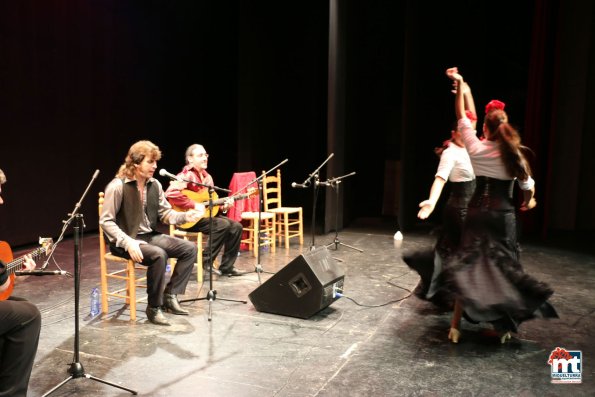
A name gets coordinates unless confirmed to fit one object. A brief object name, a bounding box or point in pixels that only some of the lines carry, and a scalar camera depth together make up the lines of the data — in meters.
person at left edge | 2.65
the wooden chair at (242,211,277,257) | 6.17
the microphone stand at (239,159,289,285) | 5.18
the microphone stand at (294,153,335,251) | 5.74
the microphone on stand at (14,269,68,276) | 2.55
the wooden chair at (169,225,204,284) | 5.15
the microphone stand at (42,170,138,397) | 2.89
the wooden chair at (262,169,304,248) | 6.52
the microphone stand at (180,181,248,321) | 4.04
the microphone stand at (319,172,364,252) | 6.40
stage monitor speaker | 4.09
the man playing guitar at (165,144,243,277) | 5.01
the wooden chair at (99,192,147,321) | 4.11
